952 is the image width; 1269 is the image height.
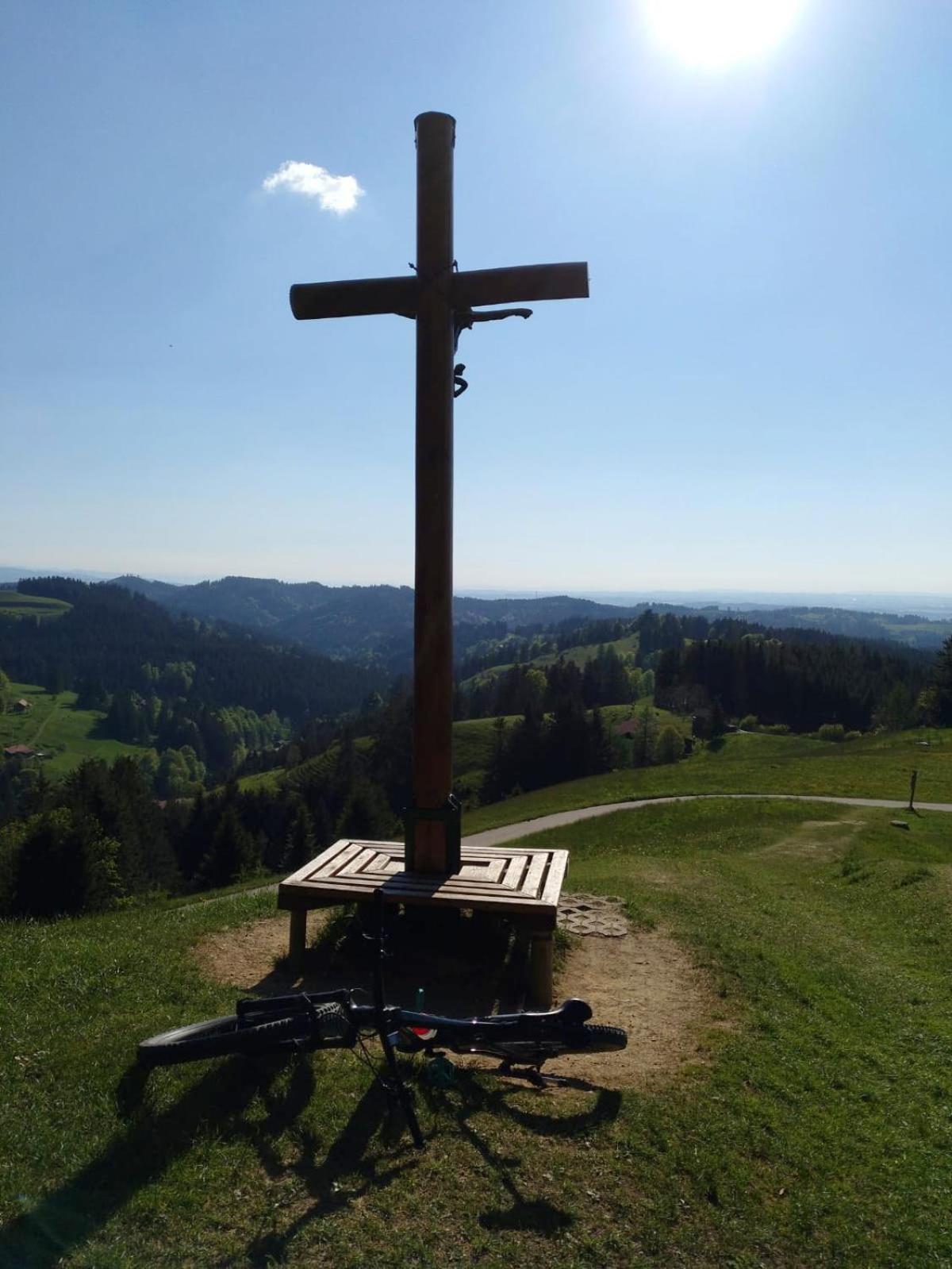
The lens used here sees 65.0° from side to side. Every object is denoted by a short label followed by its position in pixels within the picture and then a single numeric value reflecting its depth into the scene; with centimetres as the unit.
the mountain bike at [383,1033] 477
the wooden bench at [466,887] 670
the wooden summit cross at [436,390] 697
